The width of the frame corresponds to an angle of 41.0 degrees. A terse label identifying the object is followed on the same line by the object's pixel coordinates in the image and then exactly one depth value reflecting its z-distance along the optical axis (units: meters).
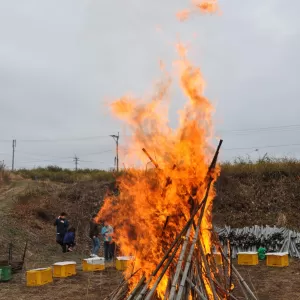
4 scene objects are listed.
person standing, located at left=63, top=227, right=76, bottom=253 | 16.77
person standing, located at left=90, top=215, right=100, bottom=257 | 15.27
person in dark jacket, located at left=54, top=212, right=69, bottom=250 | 16.59
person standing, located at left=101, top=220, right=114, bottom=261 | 14.05
